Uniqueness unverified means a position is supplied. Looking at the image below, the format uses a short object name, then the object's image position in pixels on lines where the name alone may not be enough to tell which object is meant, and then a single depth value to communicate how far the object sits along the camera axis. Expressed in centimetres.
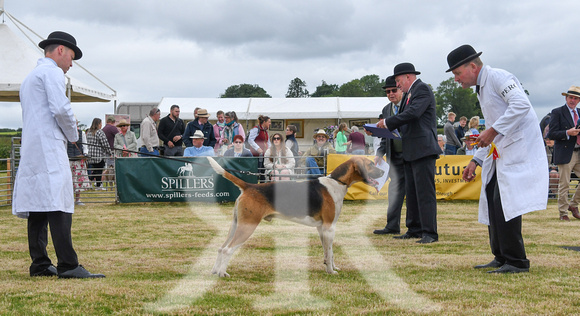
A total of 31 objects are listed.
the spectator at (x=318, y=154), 1325
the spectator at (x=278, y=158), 1291
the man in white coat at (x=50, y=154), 474
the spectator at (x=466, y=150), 1582
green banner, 1235
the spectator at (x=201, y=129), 1400
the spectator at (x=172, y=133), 1431
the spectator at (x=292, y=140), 1423
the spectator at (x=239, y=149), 1335
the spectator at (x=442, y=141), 1663
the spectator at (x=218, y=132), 1482
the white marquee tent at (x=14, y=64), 1461
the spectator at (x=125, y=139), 1551
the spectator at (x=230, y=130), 1465
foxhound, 490
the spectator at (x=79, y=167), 1275
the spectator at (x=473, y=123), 1665
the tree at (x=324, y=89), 11862
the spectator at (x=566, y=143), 962
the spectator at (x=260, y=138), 1428
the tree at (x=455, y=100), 11019
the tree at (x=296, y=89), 12400
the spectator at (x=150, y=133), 1475
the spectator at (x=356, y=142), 1555
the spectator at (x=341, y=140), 1634
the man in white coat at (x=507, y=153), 481
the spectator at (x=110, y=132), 1586
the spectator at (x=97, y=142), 1427
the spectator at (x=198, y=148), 1309
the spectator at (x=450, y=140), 1699
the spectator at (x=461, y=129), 1805
